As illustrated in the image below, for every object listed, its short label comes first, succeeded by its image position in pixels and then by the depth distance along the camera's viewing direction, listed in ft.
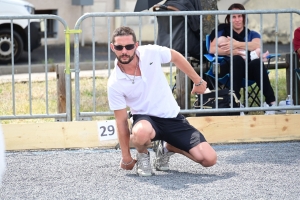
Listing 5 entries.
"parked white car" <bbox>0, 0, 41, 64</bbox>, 95.49
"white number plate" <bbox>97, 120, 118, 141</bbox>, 52.41
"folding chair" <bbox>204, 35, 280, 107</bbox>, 58.61
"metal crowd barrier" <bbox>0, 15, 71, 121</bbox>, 53.02
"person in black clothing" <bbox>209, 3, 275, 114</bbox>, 57.87
